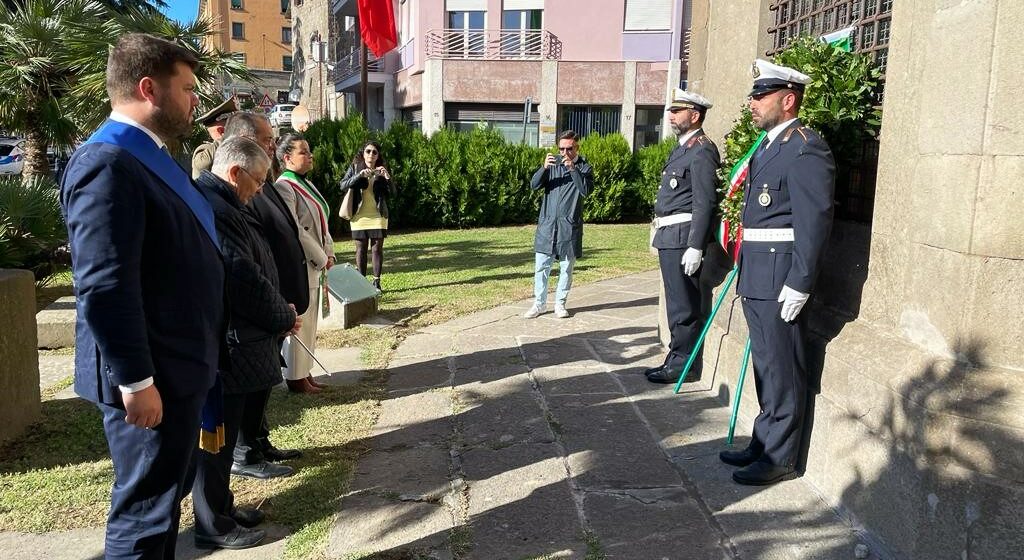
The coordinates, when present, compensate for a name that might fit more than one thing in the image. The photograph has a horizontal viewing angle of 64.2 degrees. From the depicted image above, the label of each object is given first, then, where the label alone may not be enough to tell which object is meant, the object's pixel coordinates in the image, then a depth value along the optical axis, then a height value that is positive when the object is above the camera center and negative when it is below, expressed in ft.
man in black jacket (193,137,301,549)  11.15 -2.23
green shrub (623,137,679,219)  58.90 -0.33
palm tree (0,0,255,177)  27.68 +3.44
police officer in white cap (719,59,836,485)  12.17 -1.05
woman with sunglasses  30.48 -1.01
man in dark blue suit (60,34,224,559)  7.50 -1.19
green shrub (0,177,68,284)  19.79 -1.53
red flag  56.49 +10.12
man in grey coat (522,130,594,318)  25.07 -1.11
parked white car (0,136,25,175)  83.98 +0.42
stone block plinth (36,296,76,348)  22.61 -4.65
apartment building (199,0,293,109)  236.43 +39.84
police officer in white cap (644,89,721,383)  18.43 -1.13
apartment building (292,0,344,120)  142.51 +20.99
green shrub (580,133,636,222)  57.67 +0.10
